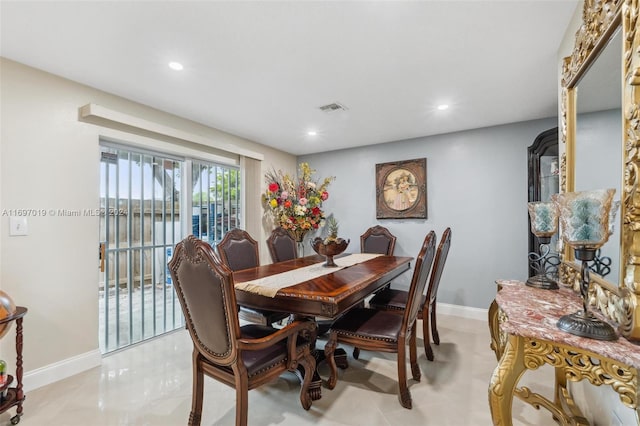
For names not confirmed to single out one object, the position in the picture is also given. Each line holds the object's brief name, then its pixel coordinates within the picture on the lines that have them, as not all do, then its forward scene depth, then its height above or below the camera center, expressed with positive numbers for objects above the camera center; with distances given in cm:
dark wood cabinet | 267 +42
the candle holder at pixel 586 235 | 101 -8
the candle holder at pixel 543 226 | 175 -8
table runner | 188 -49
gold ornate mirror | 100 +35
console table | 91 -48
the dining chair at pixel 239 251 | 287 -39
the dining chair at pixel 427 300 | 233 -83
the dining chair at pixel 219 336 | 137 -64
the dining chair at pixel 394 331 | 186 -81
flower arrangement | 417 +17
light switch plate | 203 -8
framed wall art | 399 +34
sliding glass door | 272 -29
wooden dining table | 171 -50
